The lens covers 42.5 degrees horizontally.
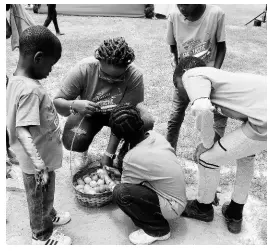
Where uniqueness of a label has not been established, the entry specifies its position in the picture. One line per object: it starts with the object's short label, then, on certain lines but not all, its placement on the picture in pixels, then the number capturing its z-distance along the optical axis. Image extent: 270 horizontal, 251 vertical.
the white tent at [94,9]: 11.54
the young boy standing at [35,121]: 2.12
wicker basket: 2.94
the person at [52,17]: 8.70
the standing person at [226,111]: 2.31
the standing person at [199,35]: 3.21
